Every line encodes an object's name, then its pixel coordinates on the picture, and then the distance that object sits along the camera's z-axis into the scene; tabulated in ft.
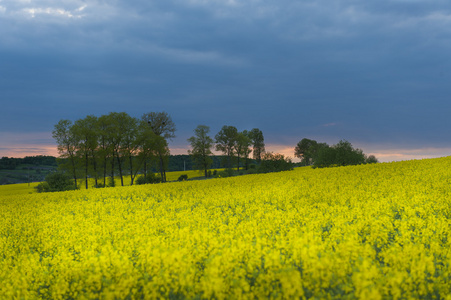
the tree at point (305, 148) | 379.82
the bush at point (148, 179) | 192.44
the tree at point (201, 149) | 255.91
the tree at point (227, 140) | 280.92
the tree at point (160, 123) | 208.23
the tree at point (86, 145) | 168.76
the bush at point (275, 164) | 150.51
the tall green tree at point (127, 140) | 175.11
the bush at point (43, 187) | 169.37
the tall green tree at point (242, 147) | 284.55
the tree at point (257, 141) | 325.83
